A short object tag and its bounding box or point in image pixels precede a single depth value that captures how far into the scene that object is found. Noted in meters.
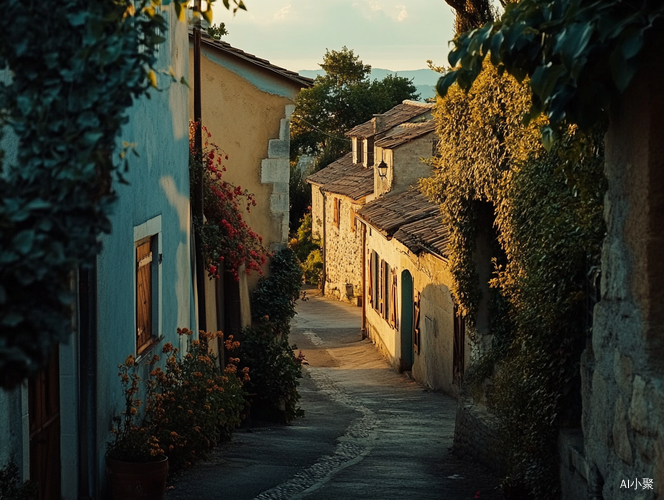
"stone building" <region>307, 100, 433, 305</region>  27.03
